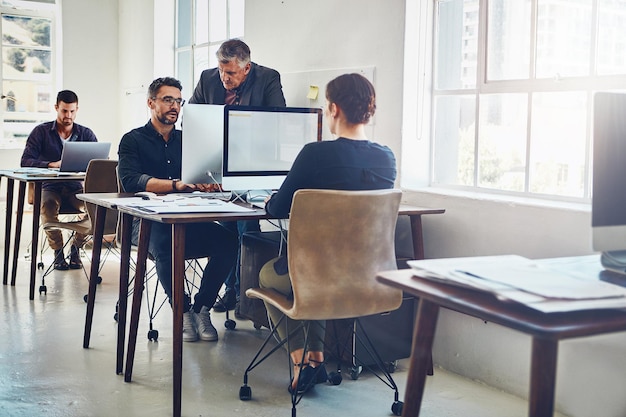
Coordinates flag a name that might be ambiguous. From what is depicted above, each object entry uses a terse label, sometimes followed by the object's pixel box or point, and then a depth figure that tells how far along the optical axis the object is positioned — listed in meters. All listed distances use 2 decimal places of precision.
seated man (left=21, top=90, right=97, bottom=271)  5.60
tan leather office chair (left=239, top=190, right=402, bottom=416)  2.58
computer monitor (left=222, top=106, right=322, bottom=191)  3.47
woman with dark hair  2.74
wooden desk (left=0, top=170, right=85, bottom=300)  4.73
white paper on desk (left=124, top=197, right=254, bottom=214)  2.98
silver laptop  5.16
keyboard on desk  3.58
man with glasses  3.70
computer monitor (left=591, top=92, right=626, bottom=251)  1.80
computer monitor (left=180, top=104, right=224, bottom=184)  3.50
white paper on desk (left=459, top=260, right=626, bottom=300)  1.47
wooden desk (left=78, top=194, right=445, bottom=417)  2.88
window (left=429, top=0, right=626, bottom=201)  3.01
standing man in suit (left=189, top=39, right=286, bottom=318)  4.17
